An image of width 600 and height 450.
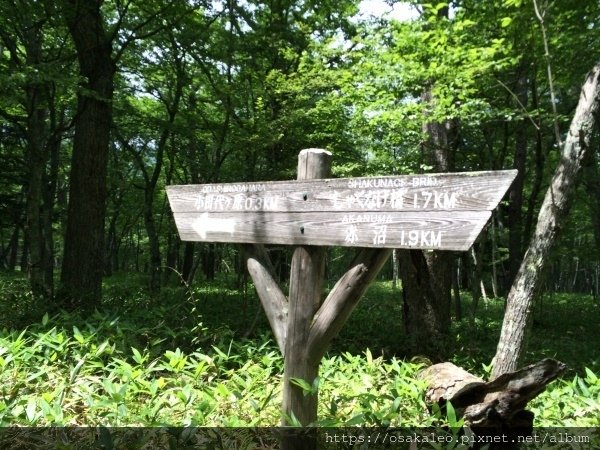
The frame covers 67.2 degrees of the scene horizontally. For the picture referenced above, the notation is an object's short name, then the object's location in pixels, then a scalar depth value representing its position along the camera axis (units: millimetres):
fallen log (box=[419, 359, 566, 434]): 2816
